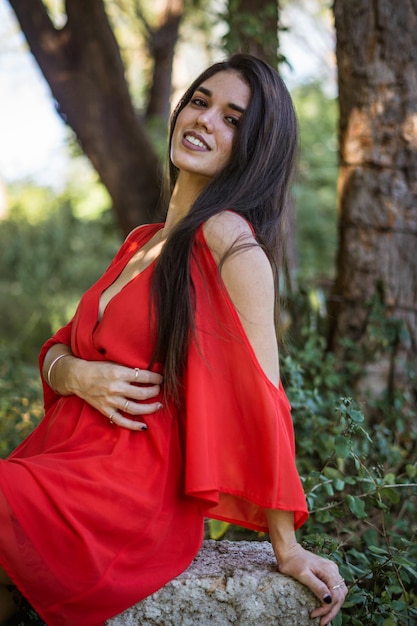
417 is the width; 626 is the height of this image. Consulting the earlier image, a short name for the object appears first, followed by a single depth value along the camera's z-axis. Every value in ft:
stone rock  6.36
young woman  5.99
